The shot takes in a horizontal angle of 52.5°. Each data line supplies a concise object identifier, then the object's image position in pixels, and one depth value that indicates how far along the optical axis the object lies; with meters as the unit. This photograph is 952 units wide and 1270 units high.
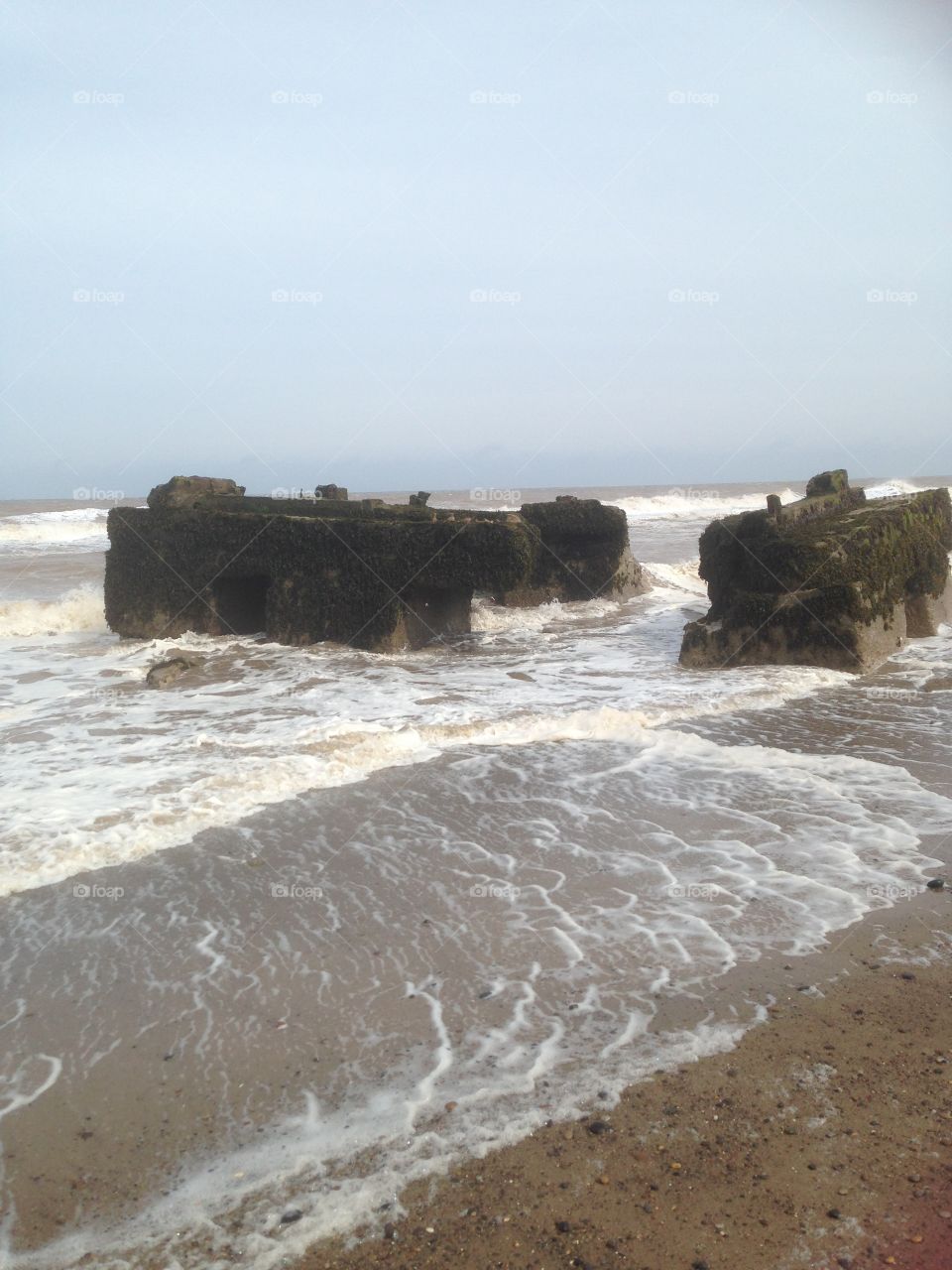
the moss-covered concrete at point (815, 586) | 9.31
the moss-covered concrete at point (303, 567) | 10.84
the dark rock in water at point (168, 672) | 9.21
